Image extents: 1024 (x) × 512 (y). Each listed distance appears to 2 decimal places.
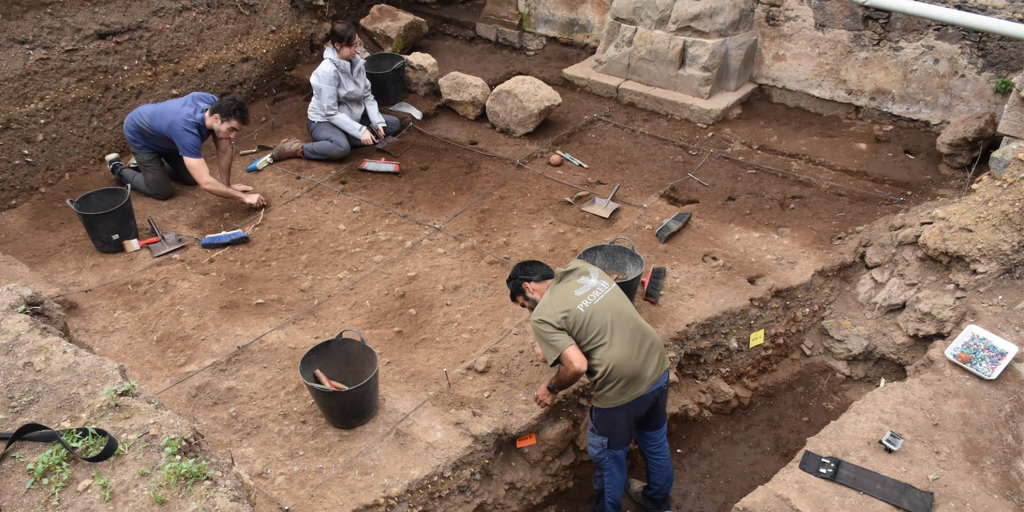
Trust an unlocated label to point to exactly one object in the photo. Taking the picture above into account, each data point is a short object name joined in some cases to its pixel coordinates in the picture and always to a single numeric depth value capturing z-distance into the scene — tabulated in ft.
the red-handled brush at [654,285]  15.49
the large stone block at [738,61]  22.88
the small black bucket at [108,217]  16.87
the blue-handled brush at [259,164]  20.99
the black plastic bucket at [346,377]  12.12
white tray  12.83
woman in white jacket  20.43
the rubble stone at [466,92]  23.22
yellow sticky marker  15.92
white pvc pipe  16.79
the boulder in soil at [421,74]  24.85
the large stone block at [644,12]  23.07
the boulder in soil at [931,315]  14.76
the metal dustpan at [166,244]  17.46
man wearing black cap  11.01
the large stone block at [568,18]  27.09
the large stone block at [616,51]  24.18
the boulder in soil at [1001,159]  16.16
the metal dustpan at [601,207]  18.56
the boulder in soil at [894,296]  15.79
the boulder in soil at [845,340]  15.98
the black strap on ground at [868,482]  10.94
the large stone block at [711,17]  22.22
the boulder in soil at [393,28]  27.25
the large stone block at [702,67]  22.48
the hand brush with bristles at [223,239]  17.67
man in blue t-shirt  17.48
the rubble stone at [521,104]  21.83
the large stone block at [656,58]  23.06
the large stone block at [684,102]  22.65
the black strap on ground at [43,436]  9.00
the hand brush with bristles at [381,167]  20.97
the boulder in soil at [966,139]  18.61
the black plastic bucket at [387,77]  23.67
